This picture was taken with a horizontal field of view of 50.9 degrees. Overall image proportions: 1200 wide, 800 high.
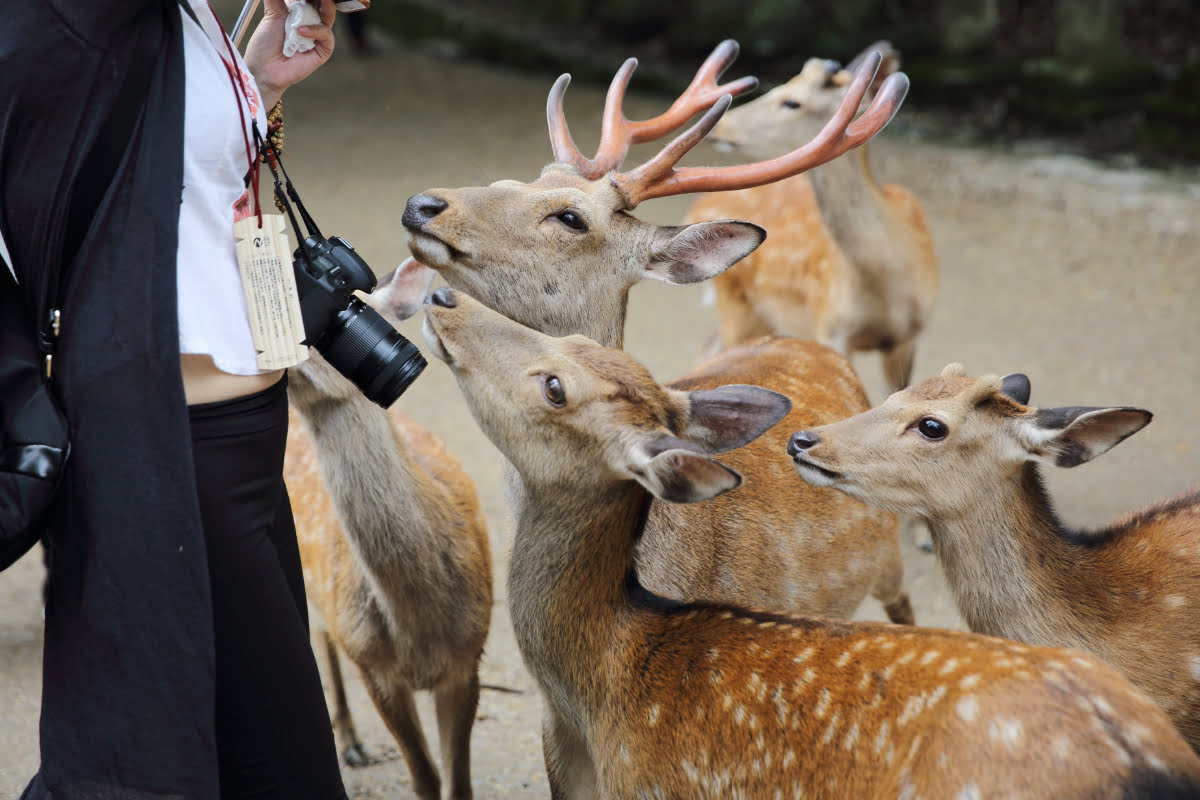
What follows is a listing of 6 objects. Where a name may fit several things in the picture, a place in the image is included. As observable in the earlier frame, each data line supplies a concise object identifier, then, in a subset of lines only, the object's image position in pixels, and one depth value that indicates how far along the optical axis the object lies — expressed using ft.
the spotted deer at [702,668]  5.89
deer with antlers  9.17
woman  5.94
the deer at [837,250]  16.28
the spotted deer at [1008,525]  8.40
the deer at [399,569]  10.03
